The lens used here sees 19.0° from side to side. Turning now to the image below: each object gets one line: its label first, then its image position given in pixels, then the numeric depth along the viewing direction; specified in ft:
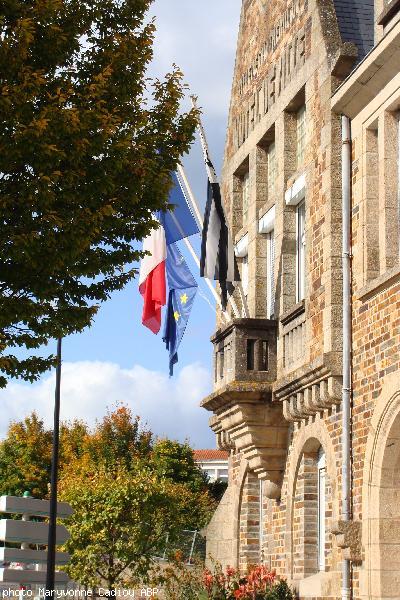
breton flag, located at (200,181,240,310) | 59.06
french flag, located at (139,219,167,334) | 64.28
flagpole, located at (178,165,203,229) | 64.54
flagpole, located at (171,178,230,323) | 61.98
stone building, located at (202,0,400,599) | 47.26
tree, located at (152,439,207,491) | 200.85
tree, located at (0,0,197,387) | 37.93
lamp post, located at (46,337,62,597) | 60.16
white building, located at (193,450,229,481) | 325.95
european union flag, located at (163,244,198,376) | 67.26
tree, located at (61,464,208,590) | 88.53
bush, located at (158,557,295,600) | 56.34
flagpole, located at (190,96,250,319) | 61.11
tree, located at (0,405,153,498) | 190.60
